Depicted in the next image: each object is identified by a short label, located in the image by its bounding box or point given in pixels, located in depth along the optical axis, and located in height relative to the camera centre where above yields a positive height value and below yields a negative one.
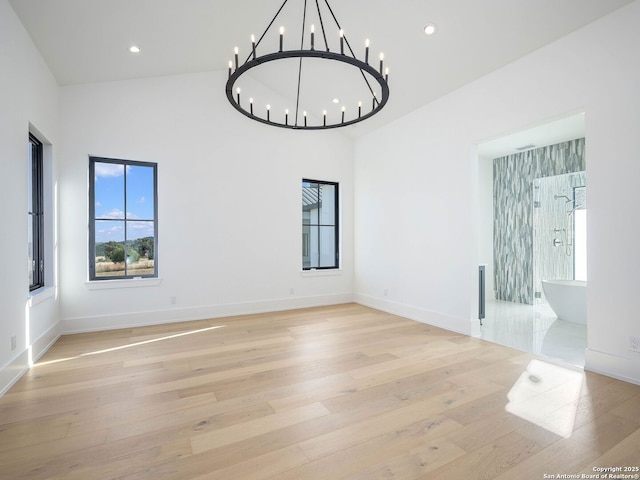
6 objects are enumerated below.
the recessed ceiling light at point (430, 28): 3.30 +2.09
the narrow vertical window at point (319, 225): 5.83 +0.22
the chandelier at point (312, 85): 3.82 +2.24
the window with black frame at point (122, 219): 4.36 +0.26
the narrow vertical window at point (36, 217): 3.54 +0.24
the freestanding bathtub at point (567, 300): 4.60 -0.93
